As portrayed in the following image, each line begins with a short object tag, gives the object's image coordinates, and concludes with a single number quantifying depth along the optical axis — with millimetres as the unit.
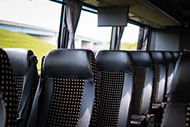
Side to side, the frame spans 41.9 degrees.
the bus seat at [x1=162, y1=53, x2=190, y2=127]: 1080
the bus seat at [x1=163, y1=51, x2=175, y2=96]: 4976
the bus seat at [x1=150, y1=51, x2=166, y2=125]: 4059
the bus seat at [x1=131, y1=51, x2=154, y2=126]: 3312
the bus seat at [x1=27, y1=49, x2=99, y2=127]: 1853
